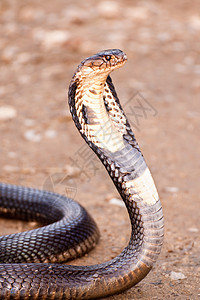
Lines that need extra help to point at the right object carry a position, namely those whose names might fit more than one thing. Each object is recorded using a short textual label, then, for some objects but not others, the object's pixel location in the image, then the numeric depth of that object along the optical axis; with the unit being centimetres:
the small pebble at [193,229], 837
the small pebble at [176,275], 652
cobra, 554
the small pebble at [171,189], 1027
